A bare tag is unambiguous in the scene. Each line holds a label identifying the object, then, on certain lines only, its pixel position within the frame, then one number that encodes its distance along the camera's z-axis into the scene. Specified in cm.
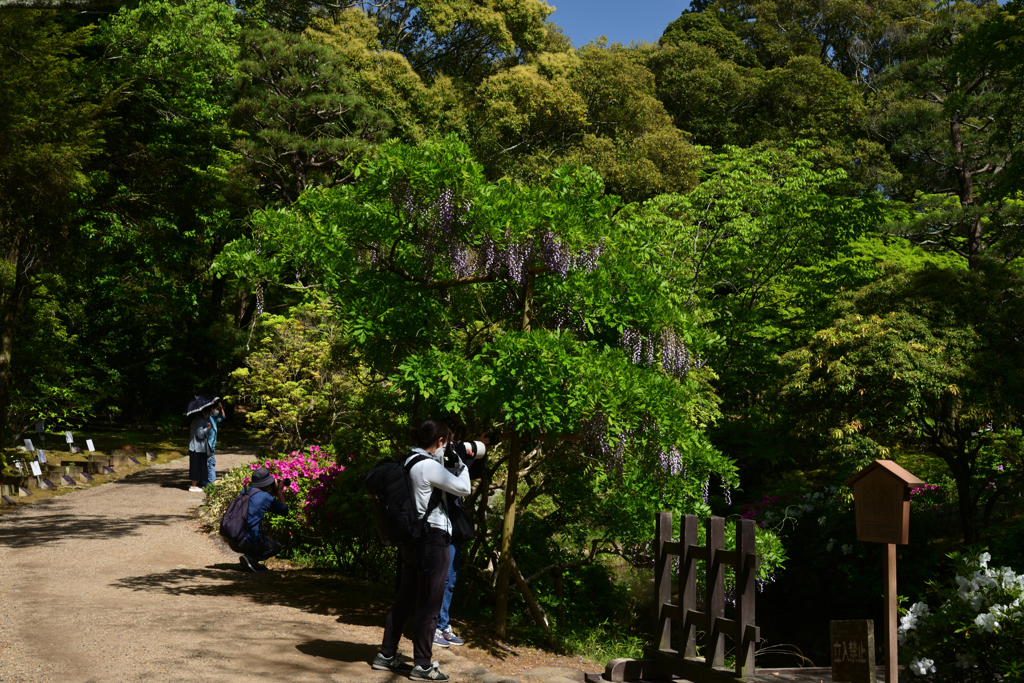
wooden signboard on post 468
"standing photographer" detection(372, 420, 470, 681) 533
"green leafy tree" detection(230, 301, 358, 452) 1264
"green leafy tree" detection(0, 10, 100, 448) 1233
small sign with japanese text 444
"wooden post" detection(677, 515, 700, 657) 540
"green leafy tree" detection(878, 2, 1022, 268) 1366
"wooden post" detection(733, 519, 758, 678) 472
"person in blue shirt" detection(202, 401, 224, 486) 1384
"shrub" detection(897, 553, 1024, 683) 507
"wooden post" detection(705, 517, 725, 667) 503
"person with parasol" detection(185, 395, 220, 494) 1349
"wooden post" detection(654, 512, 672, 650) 568
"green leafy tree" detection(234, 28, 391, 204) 1988
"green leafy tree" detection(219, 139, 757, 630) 637
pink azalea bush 879
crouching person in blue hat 872
